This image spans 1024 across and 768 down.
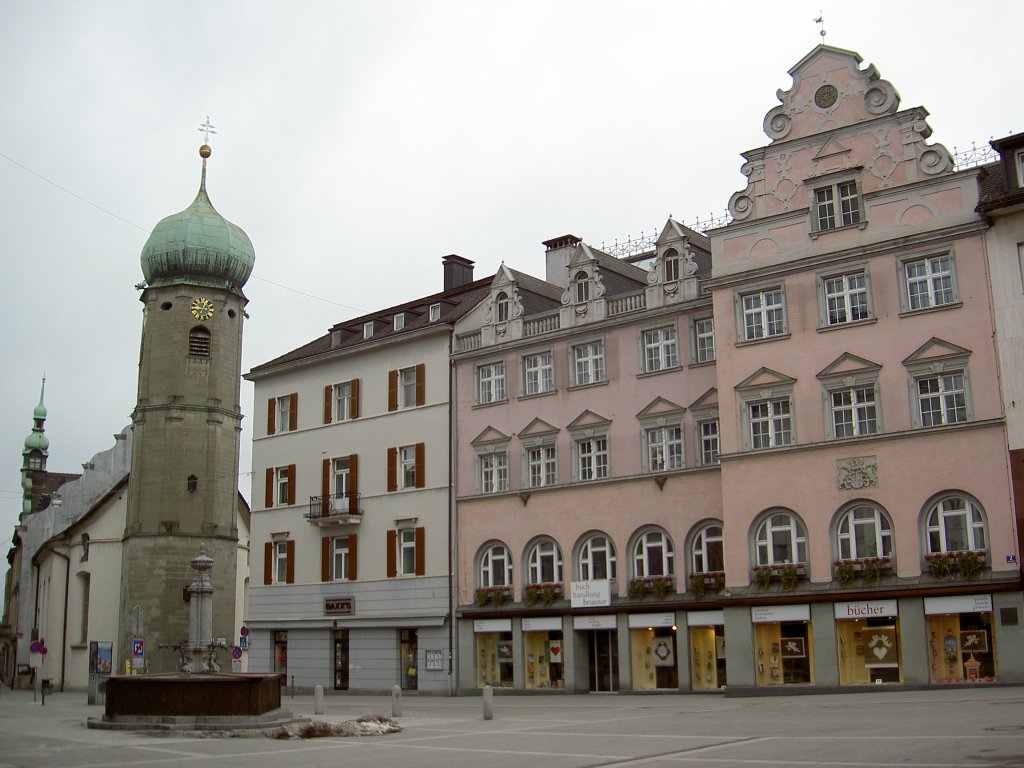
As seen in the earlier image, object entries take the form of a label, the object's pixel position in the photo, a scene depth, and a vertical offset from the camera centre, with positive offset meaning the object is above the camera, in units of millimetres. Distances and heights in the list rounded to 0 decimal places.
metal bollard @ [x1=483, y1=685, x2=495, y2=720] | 28045 -1277
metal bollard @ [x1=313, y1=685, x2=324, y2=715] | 31453 -1259
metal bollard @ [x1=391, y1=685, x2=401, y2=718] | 29562 -1292
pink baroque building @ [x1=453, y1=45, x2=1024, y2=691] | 34500 +5937
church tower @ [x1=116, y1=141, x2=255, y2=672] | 59875 +11052
